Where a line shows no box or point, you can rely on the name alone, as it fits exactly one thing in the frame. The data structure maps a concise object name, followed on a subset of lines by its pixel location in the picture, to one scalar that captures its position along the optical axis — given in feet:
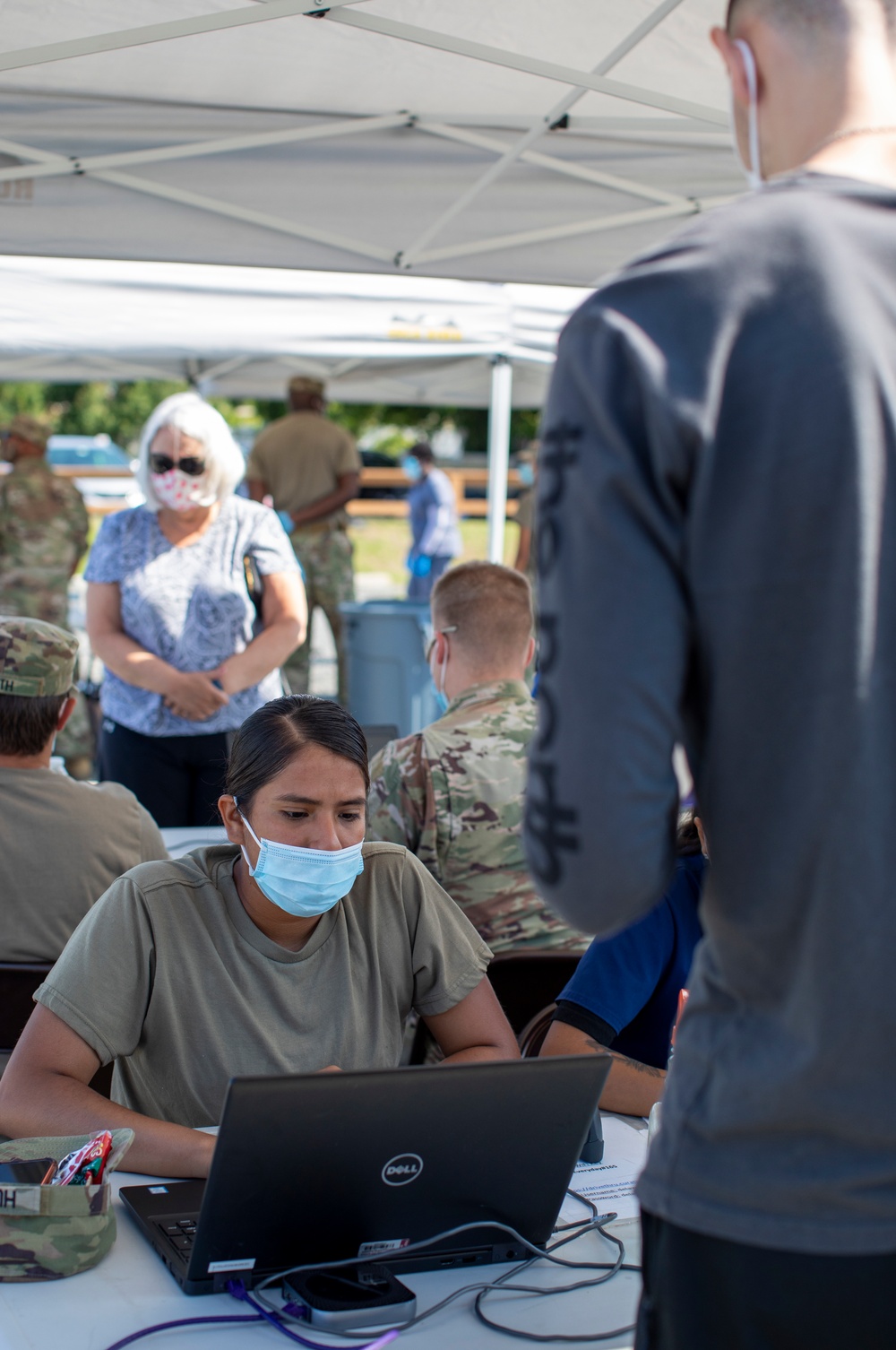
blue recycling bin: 20.47
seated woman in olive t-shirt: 5.67
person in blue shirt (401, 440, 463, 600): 38.47
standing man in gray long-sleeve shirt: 2.53
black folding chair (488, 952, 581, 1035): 7.79
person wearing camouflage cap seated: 7.70
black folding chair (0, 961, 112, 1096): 7.07
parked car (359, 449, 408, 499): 84.64
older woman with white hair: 11.44
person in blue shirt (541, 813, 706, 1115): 6.34
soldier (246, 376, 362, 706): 24.82
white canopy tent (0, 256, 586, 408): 14.06
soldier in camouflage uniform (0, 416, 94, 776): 21.91
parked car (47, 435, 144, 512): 76.48
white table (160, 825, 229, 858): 10.05
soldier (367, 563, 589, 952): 8.34
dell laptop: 3.80
